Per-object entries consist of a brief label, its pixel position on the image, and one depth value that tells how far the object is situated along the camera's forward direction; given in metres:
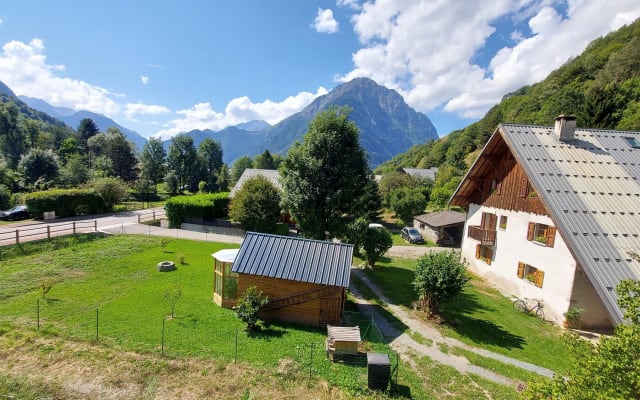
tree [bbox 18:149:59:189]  44.66
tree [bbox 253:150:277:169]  101.19
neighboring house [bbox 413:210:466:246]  33.31
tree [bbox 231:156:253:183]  107.32
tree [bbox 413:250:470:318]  14.09
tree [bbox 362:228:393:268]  23.03
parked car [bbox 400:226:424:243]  34.54
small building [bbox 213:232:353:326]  13.88
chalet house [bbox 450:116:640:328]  13.20
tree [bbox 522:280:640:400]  4.05
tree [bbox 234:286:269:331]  12.59
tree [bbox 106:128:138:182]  71.25
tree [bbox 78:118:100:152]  88.99
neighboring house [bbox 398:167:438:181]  76.97
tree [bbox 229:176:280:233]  28.23
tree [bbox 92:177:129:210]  36.38
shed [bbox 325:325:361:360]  11.09
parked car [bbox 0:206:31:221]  29.75
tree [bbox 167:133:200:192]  70.19
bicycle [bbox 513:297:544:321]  15.73
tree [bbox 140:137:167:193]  67.94
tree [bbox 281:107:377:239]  21.25
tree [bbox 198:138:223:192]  94.44
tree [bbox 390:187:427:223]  44.69
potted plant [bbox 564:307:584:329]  14.01
